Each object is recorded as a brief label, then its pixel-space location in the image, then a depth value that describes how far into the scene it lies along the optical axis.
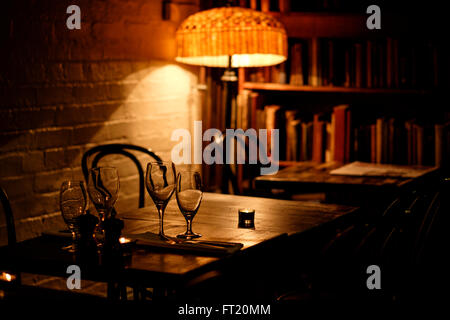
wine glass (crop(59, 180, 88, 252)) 1.95
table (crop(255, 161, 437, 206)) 3.16
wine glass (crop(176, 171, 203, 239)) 2.01
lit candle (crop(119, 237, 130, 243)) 1.82
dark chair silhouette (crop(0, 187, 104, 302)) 1.56
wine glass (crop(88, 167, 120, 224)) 1.98
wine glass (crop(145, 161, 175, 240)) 2.03
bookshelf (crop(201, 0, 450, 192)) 3.82
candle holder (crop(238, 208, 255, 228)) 2.20
